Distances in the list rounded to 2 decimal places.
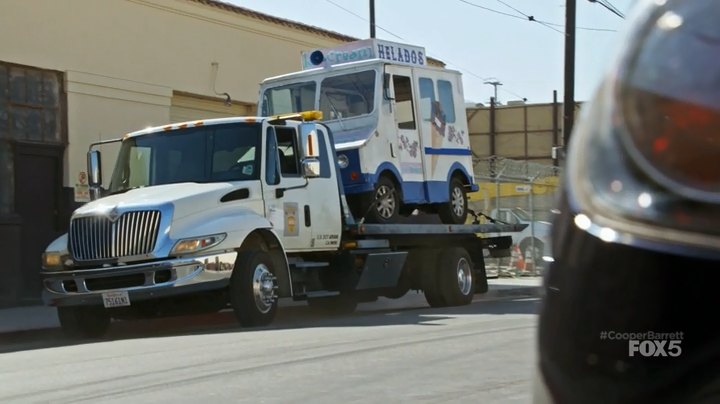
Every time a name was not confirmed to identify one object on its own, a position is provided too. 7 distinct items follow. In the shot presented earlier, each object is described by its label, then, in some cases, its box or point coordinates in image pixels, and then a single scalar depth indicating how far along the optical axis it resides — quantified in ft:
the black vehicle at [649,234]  5.92
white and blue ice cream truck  47.60
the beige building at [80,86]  54.29
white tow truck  37.73
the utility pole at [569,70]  74.49
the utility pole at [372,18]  81.00
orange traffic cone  81.97
